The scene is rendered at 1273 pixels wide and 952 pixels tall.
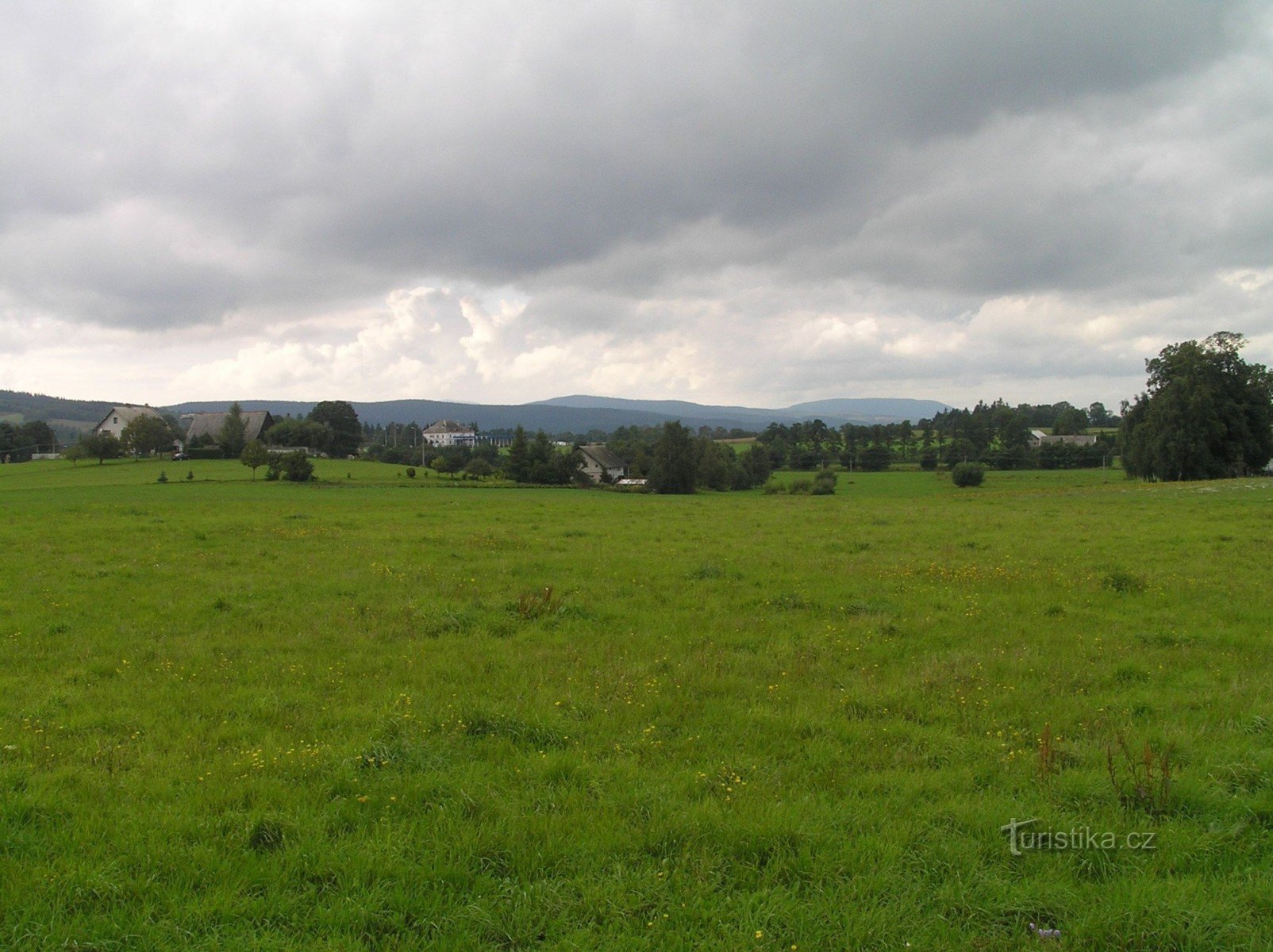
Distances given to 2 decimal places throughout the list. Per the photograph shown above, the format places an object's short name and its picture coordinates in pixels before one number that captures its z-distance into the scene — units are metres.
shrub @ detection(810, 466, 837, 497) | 83.31
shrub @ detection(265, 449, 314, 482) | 73.38
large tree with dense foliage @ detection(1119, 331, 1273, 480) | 68.88
